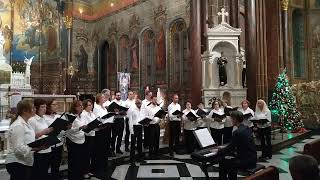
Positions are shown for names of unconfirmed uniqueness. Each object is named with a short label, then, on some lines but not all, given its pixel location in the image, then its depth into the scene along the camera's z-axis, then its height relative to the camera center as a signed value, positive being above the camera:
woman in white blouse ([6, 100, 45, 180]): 3.75 -0.62
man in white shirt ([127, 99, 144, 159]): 8.16 -0.82
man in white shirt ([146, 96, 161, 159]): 8.32 -0.96
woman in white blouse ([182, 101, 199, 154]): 9.05 -1.08
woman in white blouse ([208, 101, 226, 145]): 8.88 -0.93
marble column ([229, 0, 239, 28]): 14.11 +3.65
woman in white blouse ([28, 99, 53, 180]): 4.55 -0.60
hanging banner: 16.12 +0.52
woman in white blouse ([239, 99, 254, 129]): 8.45 -0.48
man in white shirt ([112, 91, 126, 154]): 8.06 -0.94
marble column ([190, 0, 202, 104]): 12.65 +1.78
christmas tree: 13.20 -0.57
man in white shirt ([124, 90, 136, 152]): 8.72 -0.34
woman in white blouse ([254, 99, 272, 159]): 8.30 -1.00
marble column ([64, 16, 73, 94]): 20.69 +2.98
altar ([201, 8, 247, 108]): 12.44 +1.12
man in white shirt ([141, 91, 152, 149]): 8.34 -0.44
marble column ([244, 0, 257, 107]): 12.58 +1.87
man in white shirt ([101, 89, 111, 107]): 7.54 +0.02
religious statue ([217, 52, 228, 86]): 12.38 +0.93
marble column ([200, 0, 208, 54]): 12.93 +3.04
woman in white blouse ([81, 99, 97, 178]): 5.96 -0.81
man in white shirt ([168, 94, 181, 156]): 8.90 -0.92
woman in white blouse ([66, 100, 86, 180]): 5.64 -0.92
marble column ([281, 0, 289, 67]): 18.16 +3.86
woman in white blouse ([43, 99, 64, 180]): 5.29 -0.97
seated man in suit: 4.84 -0.92
